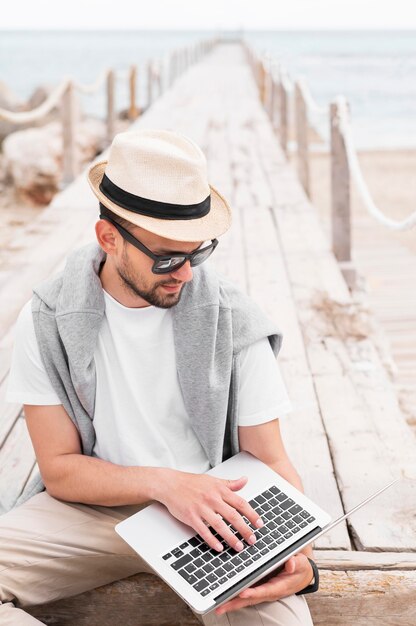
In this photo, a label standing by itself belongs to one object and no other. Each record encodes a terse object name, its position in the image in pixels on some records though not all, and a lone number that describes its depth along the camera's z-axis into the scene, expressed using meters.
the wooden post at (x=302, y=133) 7.50
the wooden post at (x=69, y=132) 7.88
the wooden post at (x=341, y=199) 5.04
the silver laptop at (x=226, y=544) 1.75
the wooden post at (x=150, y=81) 17.59
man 1.83
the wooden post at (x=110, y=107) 11.52
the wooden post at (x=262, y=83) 13.80
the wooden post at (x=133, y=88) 14.80
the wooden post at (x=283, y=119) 9.76
